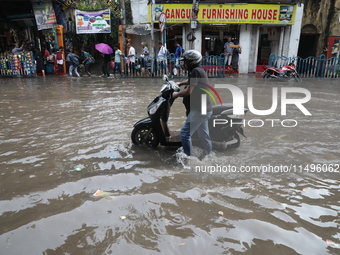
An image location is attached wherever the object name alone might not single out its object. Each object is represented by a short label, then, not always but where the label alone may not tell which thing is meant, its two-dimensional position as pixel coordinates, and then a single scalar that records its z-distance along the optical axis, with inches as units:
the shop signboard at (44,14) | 623.5
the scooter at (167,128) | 167.3
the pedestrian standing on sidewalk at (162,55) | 591.8
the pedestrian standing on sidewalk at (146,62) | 603.0
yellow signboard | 698.2
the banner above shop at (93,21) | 650.8
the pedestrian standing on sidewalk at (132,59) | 600.7
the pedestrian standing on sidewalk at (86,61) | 628.4
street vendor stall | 609.6
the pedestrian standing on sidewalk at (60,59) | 653.3
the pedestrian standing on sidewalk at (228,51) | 662.4
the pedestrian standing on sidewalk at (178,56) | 597.9
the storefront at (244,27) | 700.7
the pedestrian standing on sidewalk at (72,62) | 612.4
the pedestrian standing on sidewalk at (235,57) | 632.4
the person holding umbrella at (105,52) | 578.9
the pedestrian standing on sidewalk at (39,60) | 627.5
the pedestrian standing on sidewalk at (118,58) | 620.1
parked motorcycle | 542.0
